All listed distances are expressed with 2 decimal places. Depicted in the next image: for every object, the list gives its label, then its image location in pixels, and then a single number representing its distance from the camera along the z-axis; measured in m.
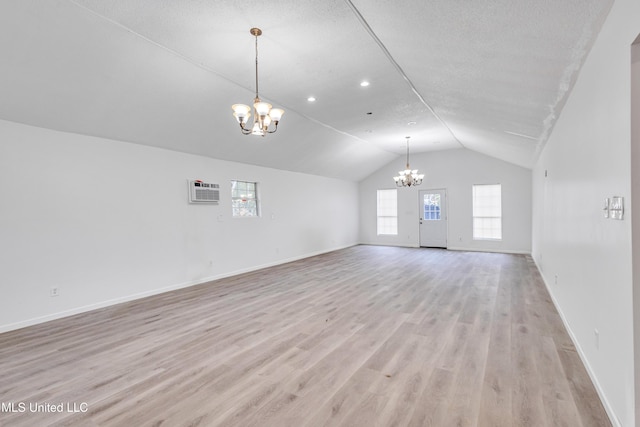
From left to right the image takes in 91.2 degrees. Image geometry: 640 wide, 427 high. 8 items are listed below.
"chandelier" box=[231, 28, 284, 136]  3.22
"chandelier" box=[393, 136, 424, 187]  8.44
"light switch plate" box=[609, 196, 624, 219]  1.71
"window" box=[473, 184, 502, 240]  9.30
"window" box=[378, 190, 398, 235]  11.08
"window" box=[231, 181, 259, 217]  6.83
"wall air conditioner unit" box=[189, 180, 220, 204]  5.80
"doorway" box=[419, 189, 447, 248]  10.09
